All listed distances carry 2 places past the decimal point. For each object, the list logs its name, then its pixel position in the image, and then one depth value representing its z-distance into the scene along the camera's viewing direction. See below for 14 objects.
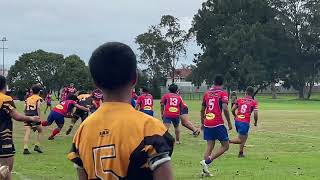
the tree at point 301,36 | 86.38
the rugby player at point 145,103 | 20.23
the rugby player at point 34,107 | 16.89
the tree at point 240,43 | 83.81
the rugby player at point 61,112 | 20.81
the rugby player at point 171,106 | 19.34
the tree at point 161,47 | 110.69
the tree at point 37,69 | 106.56
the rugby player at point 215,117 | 12.61
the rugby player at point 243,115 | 15.66
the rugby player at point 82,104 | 22.56
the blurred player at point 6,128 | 8.76
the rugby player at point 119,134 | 3.40
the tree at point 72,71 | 100.44
